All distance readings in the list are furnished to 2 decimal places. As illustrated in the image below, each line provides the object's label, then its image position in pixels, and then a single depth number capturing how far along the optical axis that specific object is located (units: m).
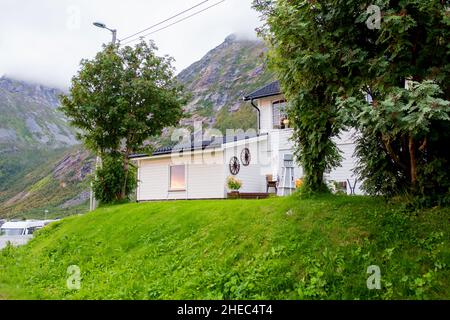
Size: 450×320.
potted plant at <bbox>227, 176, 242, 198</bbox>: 17.86
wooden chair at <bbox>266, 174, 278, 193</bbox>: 18.86
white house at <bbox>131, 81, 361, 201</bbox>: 18.22
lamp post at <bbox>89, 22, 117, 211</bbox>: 17.44
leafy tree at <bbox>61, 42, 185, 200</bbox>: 17.16
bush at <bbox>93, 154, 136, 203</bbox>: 17.06
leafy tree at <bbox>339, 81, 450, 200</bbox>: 4.89
